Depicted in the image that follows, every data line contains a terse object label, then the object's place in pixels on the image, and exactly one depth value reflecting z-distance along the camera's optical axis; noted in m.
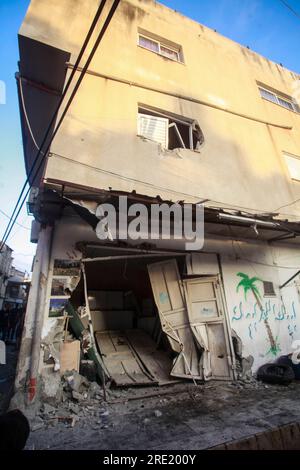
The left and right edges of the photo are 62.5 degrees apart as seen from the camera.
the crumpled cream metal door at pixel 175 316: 5.67
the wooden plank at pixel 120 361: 5.44
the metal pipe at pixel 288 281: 6.95
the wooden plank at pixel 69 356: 4.61
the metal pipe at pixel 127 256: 5.20
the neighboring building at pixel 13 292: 28.38
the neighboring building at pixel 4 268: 26.44
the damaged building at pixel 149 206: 4.83
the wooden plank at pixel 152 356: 5.74
